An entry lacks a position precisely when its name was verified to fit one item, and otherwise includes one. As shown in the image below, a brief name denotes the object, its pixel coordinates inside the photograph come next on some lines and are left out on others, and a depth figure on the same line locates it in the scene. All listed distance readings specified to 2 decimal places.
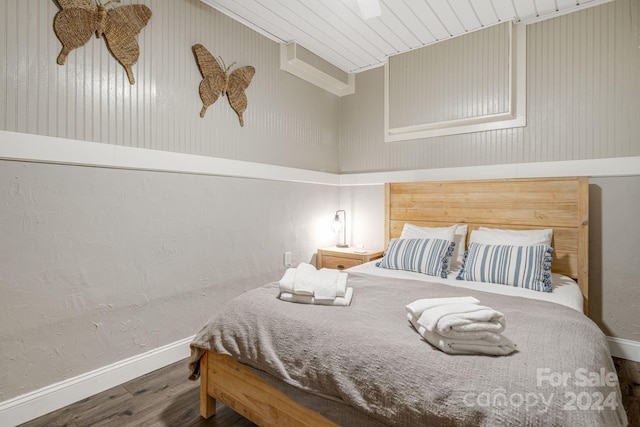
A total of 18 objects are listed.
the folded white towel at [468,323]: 1.17
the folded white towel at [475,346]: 1.16
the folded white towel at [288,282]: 1.72
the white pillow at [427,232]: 2.72
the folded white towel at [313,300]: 1.67
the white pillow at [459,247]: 2.71
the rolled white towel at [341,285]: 1.71
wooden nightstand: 3.20
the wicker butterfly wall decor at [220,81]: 2.42
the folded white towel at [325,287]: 1.67
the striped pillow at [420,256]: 2.44
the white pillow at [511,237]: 2.35
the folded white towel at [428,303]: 1.37
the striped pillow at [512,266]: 2.08
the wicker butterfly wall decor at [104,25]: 1.75
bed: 0.99
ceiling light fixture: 1.92
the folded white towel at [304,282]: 1.68
